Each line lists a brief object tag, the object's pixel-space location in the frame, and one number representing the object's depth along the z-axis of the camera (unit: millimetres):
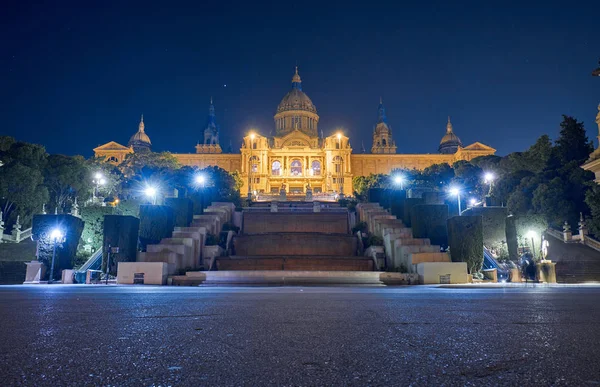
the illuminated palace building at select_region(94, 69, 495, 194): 100562
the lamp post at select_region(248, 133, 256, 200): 99769
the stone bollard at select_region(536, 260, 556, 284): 19047
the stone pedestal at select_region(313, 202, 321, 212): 38306
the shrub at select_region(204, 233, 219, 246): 23016
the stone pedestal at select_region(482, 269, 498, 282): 19000
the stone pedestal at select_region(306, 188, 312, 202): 65838
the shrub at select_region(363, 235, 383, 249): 23172
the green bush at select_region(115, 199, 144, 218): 35188
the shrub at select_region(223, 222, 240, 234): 27281
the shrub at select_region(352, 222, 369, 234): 27638
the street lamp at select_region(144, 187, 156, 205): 33203
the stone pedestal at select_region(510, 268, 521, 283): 19695
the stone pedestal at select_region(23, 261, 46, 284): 19125
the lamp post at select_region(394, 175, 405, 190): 58844
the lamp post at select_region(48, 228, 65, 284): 19047
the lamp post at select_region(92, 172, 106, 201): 50406
